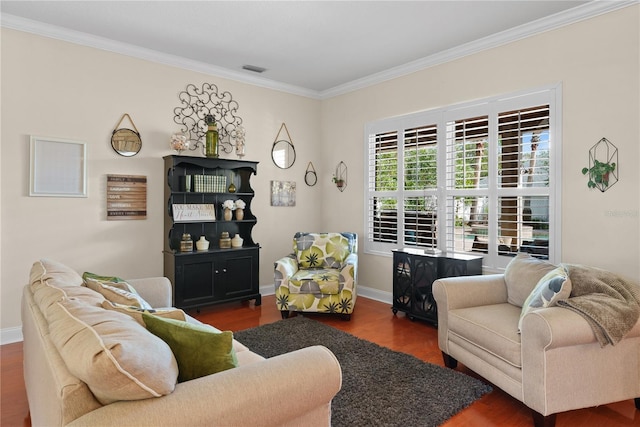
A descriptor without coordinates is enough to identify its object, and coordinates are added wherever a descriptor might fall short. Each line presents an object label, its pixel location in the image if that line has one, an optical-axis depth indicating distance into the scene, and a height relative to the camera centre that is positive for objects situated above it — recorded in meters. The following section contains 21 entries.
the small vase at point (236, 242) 4.70 -0.38
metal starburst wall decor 4.55 +1.11
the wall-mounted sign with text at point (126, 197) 4.06 +0.14
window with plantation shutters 3.56 +0.34
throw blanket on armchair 2.16 -0.51
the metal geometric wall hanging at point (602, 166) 3.12 +0.37
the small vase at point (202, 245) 4.39 -0.39
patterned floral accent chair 4.06 -0.80
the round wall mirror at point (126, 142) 4.05 +0.70
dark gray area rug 2.30 -1.16
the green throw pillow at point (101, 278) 2.35 -0.42
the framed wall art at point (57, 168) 3.62 +0.40
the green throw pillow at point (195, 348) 1.43 -0.50
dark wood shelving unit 4.24 -0.39
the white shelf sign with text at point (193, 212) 4.34 -0.02
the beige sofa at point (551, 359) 2.13 -0.85
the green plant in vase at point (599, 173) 3.12 +0.31
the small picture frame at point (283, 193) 5.32 +0.24
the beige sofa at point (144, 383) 1.13 -0.57
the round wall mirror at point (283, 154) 5.33 +0.77
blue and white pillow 2.33 -0.48
